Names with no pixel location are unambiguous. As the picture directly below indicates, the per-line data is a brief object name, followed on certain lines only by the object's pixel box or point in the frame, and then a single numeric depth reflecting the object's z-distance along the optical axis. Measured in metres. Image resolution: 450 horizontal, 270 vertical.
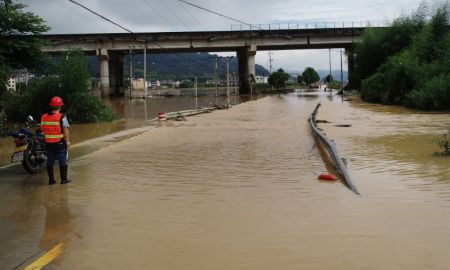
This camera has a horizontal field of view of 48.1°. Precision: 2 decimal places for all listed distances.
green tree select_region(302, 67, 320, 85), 172.15
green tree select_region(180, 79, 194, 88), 179.50
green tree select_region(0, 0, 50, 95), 21.16
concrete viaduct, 77.19
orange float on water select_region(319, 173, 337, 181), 9.36
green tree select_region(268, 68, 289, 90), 122.81
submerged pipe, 8.71
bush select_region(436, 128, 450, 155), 11.88
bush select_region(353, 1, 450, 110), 33.47
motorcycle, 10.82
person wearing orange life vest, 9.56
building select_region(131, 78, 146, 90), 153.48
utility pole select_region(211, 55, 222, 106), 80.55
